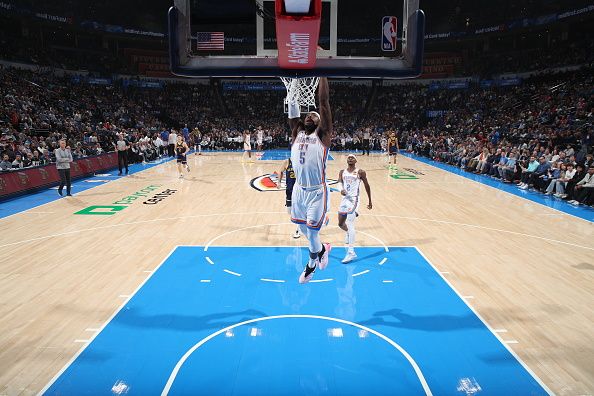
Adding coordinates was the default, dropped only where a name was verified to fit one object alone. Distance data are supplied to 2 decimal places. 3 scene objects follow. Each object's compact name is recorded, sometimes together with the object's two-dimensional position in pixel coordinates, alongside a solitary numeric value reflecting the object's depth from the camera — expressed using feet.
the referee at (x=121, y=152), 58.26
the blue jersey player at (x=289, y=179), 27.66
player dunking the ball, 15.37
